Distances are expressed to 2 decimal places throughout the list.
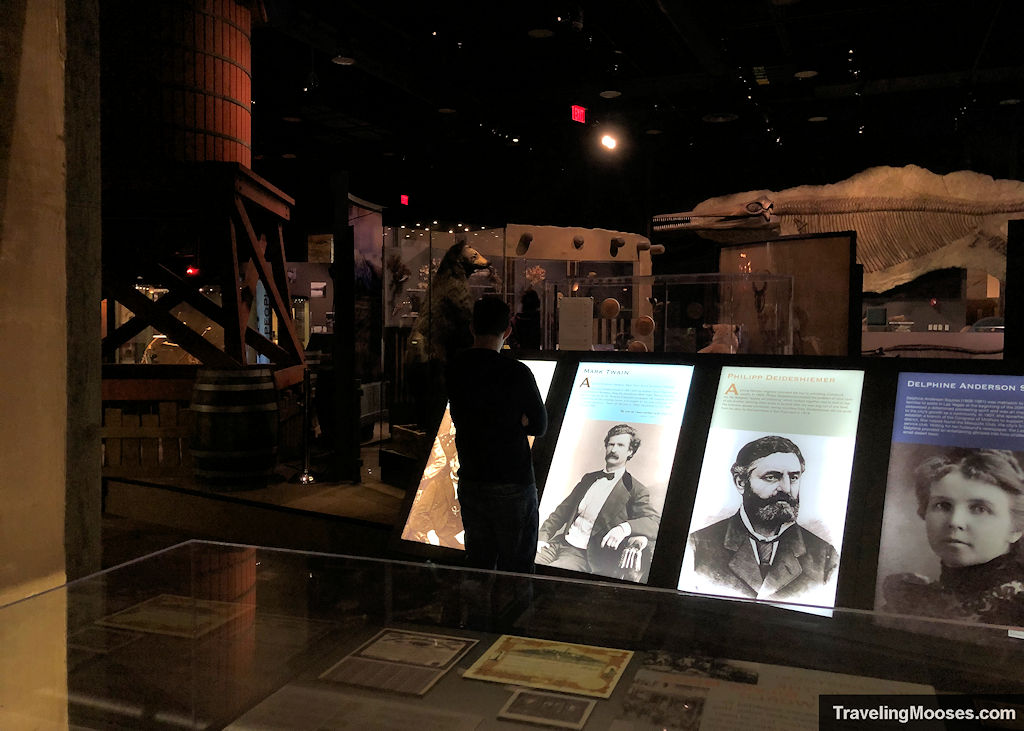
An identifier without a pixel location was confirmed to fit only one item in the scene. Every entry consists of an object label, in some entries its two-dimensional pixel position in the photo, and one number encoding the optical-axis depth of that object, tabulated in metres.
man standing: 2.86
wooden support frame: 5.54
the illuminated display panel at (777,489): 2.60
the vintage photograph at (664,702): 1.09
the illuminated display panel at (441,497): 3.55
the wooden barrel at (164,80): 5.34
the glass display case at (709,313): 3.92
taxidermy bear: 5.67
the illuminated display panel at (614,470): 2.98
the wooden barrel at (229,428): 5.57
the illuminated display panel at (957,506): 2.34
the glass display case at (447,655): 1.14
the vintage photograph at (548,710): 1.11
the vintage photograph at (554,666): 1.21
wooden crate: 6.05
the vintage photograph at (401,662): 1.23
